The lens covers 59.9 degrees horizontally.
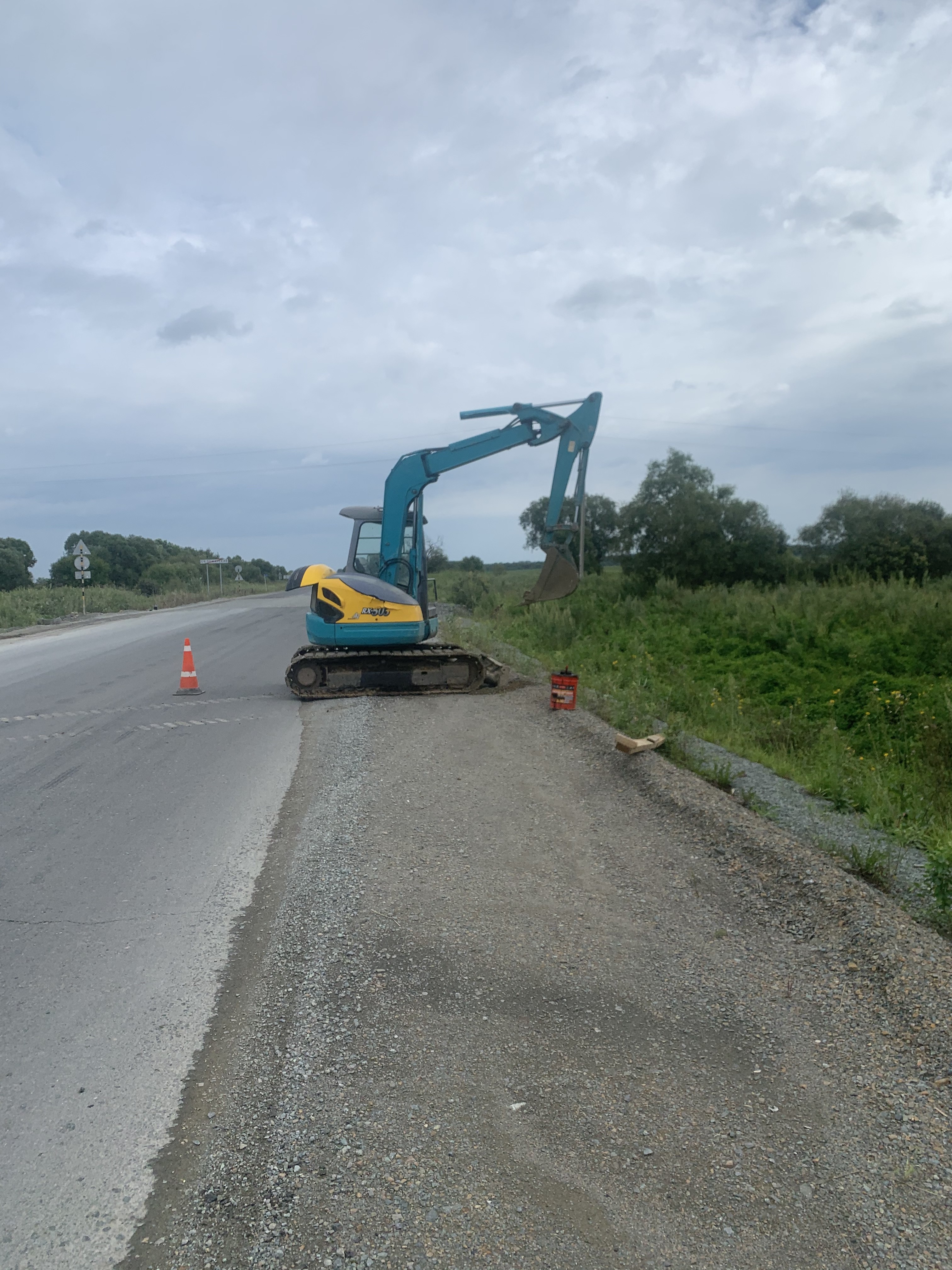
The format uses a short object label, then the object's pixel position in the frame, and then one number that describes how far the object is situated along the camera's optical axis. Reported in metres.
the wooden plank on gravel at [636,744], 7.91
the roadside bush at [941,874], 4.63
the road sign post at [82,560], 32.59
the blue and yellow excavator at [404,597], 11.82
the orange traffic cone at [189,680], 12.56
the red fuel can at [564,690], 10.41
